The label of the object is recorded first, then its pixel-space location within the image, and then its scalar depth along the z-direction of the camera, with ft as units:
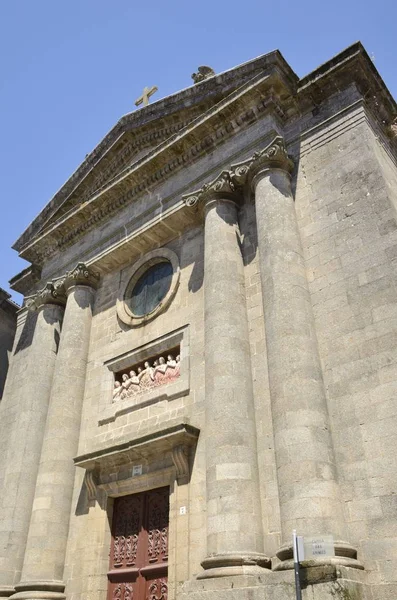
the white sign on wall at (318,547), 21.09
